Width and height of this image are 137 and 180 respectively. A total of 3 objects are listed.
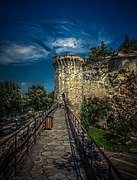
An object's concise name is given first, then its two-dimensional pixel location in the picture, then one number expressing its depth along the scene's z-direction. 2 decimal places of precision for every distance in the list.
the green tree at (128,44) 46.33
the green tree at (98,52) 42.96
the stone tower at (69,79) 28.70
